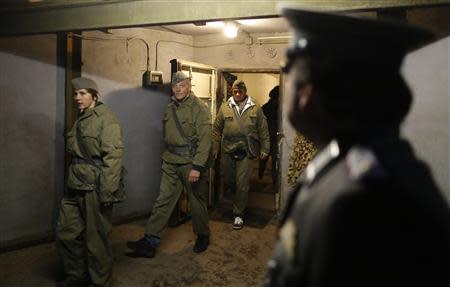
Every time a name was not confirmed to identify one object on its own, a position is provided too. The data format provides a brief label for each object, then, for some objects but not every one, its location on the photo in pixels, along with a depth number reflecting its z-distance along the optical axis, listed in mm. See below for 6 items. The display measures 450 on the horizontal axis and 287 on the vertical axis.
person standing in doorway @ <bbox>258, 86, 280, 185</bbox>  7167
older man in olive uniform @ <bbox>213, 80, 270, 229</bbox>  5734
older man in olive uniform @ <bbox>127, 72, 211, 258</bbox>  4402
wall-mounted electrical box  5602
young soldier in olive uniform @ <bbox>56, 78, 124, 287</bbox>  3396
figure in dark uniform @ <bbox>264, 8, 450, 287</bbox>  917
